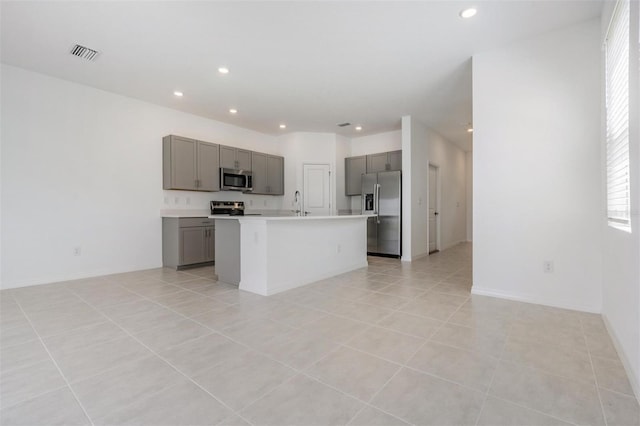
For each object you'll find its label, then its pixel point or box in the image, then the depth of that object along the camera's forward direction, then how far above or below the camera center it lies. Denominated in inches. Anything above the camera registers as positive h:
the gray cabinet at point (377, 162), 268.4 +45.3
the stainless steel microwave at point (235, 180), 229.5 +26.5
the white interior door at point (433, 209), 277.9 +1.5
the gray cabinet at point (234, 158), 231.3 +44.6
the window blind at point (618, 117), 77.9 +27.1
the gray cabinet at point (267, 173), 256.8 +35.3
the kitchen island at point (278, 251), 139.0 -20.3
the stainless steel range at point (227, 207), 227.9 +4.1
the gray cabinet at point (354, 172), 281.4 +37.8
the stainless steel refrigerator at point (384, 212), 242.4 -0.7
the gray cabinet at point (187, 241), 194.5 -19.5
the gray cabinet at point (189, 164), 202.2 +35.1
